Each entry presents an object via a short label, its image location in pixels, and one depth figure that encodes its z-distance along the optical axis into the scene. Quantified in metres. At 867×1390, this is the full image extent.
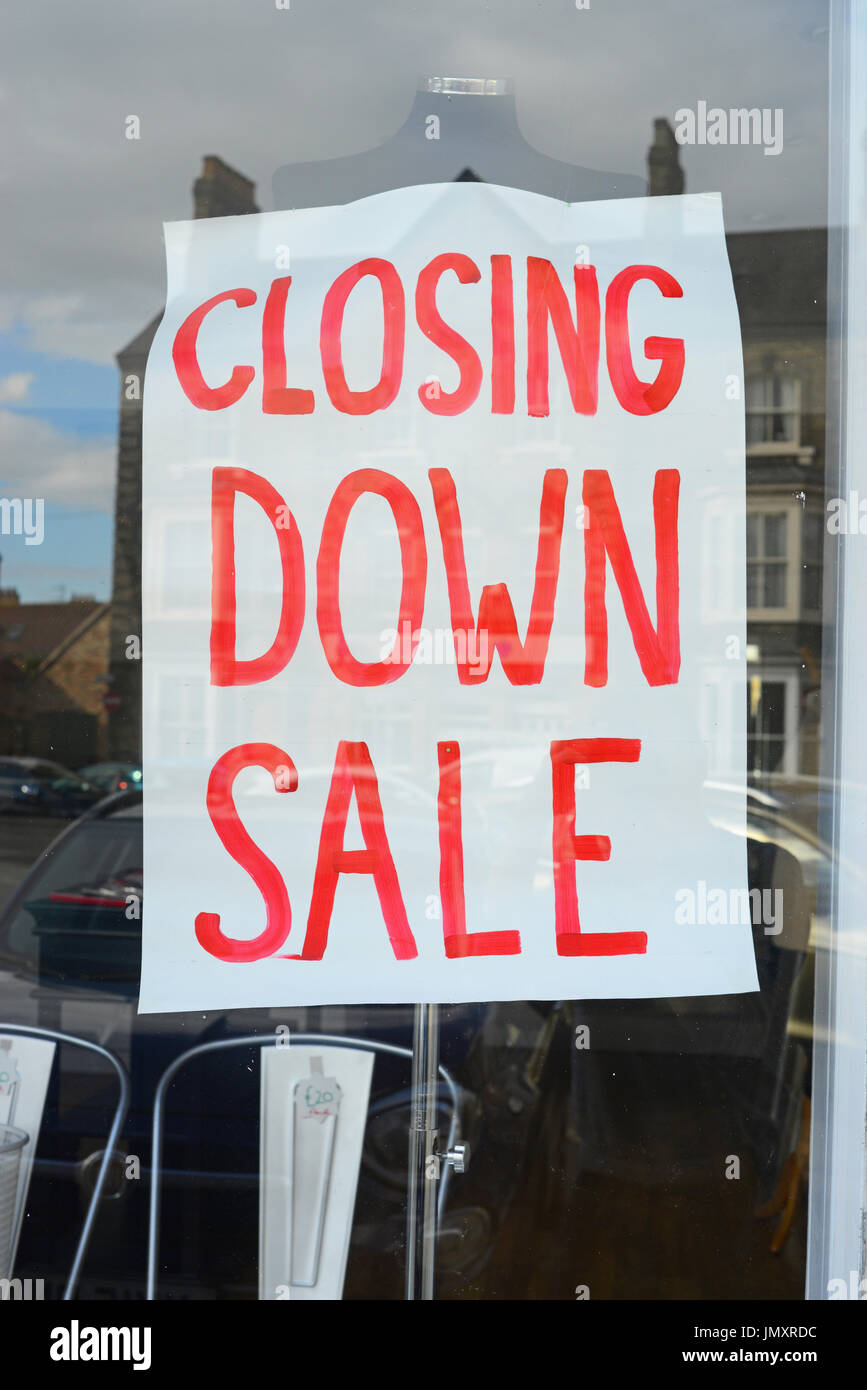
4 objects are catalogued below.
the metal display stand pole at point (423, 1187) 2.10
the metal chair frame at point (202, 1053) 2.10
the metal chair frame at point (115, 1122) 2.11
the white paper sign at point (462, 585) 1.92
